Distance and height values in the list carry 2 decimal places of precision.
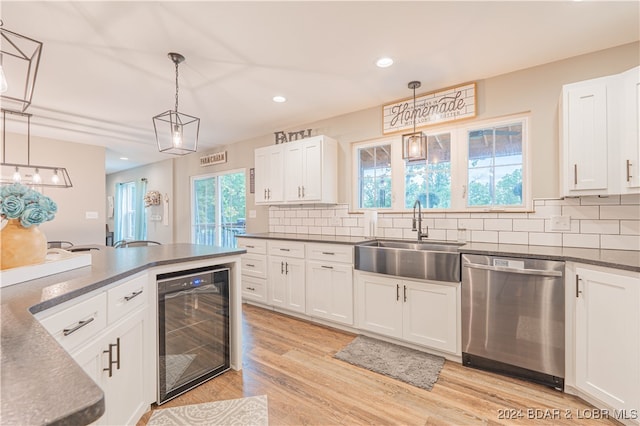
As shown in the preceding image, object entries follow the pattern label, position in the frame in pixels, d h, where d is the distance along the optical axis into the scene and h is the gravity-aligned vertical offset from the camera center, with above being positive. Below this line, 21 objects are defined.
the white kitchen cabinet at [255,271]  3.62 -0.76
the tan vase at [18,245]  1.29 -0.15
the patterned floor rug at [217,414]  1.69 -1.24
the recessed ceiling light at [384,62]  2.40 +1.29
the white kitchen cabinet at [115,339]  1.17 -0.62
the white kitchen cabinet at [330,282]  2.94 -0.74
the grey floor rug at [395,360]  2.15 -1.24
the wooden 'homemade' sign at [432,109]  2.82 +1.10
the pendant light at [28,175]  4.06 +0.60
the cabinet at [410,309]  2.36 -0.87
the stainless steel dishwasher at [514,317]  1.97 -0.77
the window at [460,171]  2.67 +0.44
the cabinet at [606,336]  1.57 -0.74
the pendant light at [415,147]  2.65 +0.62
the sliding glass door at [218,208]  5.11 +0.10
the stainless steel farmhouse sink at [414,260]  2.33 -0.42
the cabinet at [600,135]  1.91 +0.54
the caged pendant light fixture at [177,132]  2.26 +1.25
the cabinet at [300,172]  3.51 +0.53
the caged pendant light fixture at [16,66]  2.11 +1.26
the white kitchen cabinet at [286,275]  3.29 -0.74
